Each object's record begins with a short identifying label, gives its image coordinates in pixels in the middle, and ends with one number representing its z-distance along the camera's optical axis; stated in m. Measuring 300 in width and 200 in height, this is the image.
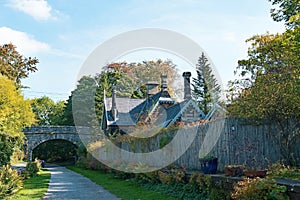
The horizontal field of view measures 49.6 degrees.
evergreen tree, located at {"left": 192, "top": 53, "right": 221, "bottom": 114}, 39.00
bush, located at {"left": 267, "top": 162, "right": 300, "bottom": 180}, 6.06
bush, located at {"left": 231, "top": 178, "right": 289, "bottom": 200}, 5.04
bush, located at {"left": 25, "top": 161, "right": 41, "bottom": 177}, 16.77
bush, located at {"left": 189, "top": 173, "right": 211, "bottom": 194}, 7.48
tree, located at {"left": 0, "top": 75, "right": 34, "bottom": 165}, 13.48
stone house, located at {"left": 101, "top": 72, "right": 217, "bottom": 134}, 20.91
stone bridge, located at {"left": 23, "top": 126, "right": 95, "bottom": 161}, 32.44
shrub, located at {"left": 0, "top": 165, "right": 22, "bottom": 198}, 8.58
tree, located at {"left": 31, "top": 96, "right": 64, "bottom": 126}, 47.89
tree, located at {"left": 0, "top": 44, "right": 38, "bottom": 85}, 30.08
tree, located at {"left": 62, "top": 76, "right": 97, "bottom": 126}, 36.19
